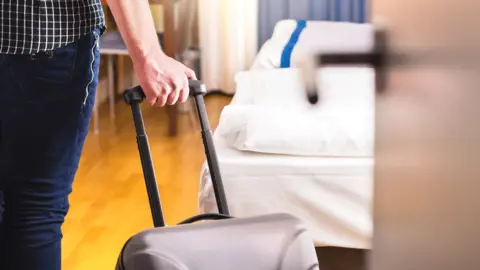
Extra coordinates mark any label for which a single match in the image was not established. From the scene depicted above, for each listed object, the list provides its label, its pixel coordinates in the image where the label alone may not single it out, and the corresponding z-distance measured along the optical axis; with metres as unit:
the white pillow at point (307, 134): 2.87
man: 1.97
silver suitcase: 1.83
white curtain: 6.45
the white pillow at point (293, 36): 4.40
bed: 2.84
